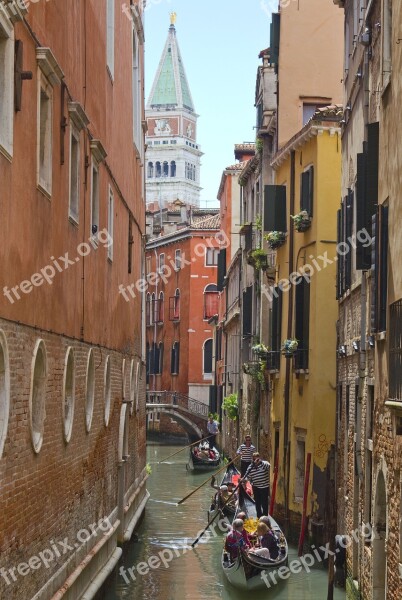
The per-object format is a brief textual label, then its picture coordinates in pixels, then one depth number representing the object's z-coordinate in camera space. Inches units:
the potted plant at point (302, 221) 767.1
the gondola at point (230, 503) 924.0
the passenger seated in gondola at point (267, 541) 666.2
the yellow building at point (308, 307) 741.9
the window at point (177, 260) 2243.6
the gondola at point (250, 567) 649.6
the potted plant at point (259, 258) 983.6
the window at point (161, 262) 2353.6
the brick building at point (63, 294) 354.9
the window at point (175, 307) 2249.0
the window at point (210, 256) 2174.0
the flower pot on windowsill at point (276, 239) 858.1
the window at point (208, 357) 2167.8
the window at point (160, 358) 2322.8
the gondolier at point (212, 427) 1733.5
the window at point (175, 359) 2226.9
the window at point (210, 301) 2170.3
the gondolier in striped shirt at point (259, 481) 793.6
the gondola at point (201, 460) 1475.1
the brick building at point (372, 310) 410.0
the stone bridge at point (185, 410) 1945.4
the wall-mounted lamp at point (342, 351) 623.2
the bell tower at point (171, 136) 4980.3
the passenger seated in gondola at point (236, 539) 673.0
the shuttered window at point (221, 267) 1670.8
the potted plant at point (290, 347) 771.4
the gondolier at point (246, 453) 931.3
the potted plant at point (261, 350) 921.4
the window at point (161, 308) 2338.8
